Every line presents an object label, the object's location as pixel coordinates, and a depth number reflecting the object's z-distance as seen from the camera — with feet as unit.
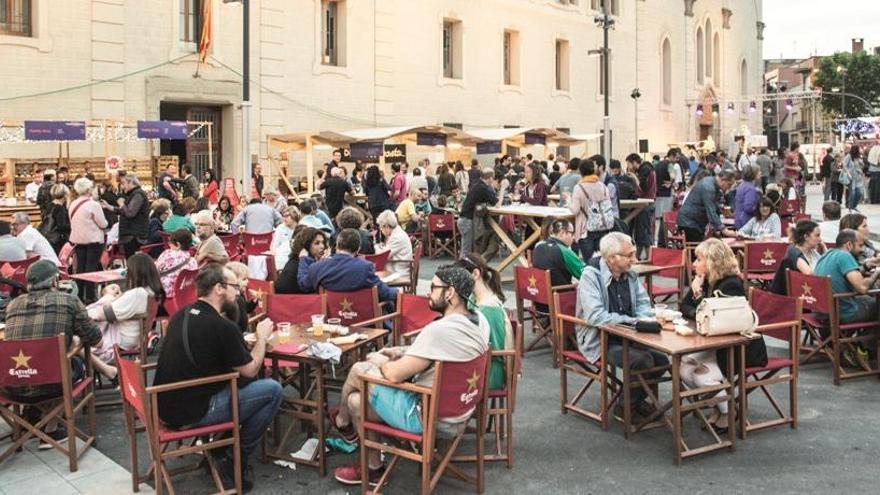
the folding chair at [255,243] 38.09
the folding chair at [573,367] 20.35
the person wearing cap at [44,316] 18.49
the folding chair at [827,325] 23.91
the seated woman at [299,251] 25.26
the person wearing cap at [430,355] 15.80
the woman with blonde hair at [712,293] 19.26
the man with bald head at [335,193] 51.39
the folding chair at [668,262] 29.94
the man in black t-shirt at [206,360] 15.99
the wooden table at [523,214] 37.27
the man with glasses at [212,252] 26.30
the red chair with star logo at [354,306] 23.24
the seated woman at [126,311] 22.27
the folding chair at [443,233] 51.42
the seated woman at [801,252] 26.12
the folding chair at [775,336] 19.71
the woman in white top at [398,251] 31.42
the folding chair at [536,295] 26.12
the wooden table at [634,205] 45.83
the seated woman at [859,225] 26.73
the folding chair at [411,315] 21.68
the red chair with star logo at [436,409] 15.42
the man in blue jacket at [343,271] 23.63
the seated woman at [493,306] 18.02
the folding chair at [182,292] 26.37
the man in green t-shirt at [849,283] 24.14
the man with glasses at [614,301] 20.02
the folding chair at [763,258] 33.09
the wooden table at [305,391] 17.90
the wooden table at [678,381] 17.94
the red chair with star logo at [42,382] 17.44
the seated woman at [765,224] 36.09
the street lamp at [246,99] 50.47
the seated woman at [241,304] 19.17
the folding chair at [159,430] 15.46
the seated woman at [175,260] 27.25
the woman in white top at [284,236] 33.88
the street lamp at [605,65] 84.28
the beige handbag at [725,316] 18.67
